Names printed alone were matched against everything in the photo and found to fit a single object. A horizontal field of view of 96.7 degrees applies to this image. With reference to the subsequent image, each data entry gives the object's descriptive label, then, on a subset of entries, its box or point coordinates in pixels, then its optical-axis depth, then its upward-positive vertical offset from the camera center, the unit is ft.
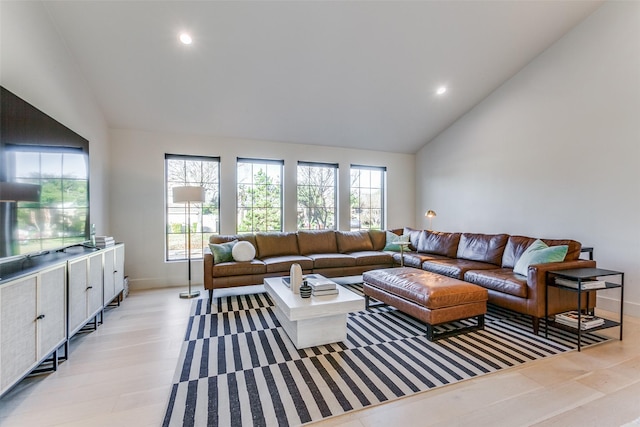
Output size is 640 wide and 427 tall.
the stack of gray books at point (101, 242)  10.08 -1.01
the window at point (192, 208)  14.79 +0.30
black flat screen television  6.19 +0.83
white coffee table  7.61 -2.76
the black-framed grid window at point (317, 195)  17.34 +1.12
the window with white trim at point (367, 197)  18.65 +1.08
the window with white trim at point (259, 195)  16.02 +1.07
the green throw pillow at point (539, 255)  9.48 -1.45
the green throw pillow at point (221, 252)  12.29 -1.69
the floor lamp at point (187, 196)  12.57 +0.79
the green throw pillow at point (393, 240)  15.74 -1.54
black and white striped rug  5.44 -3.69
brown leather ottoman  8.20 -2.60
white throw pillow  12.46 -1.69
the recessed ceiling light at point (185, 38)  9.65 +6.03
